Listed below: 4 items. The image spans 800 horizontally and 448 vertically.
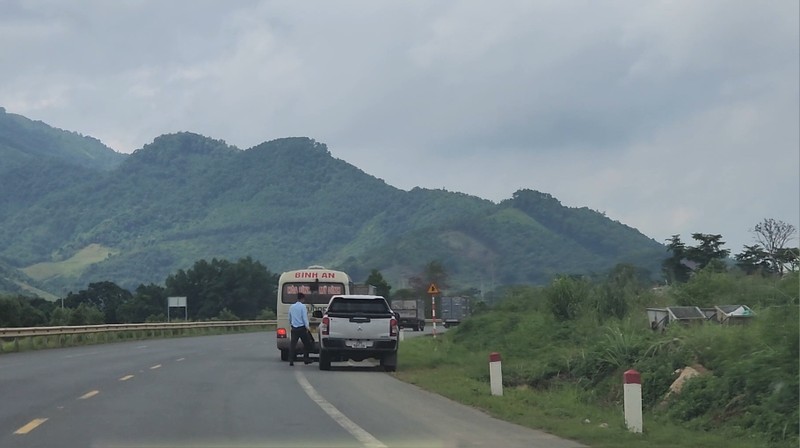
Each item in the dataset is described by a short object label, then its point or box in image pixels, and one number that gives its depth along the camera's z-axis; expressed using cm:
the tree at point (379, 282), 13438
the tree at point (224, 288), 14575
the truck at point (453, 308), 9896
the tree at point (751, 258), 6359
